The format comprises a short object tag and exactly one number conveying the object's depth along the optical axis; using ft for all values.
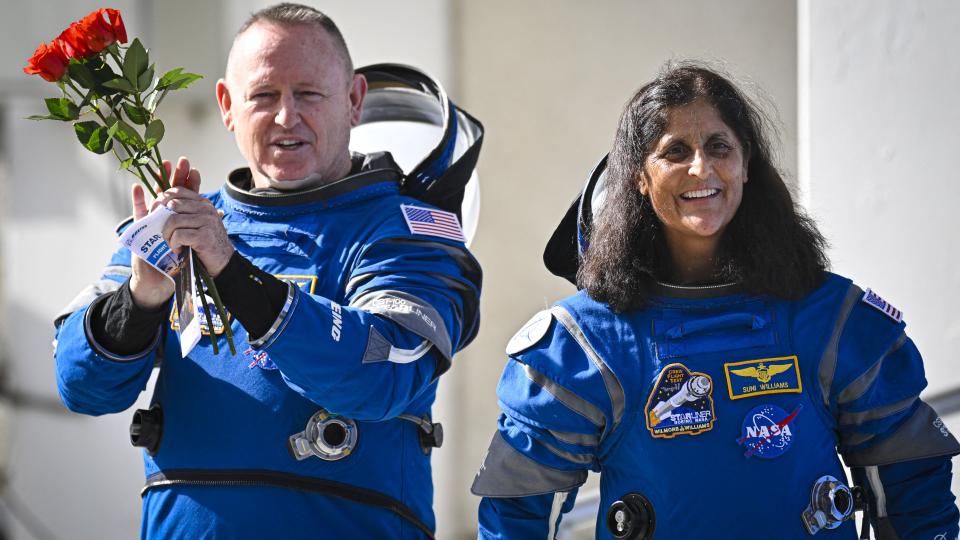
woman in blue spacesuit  23.72
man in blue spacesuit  23.82
